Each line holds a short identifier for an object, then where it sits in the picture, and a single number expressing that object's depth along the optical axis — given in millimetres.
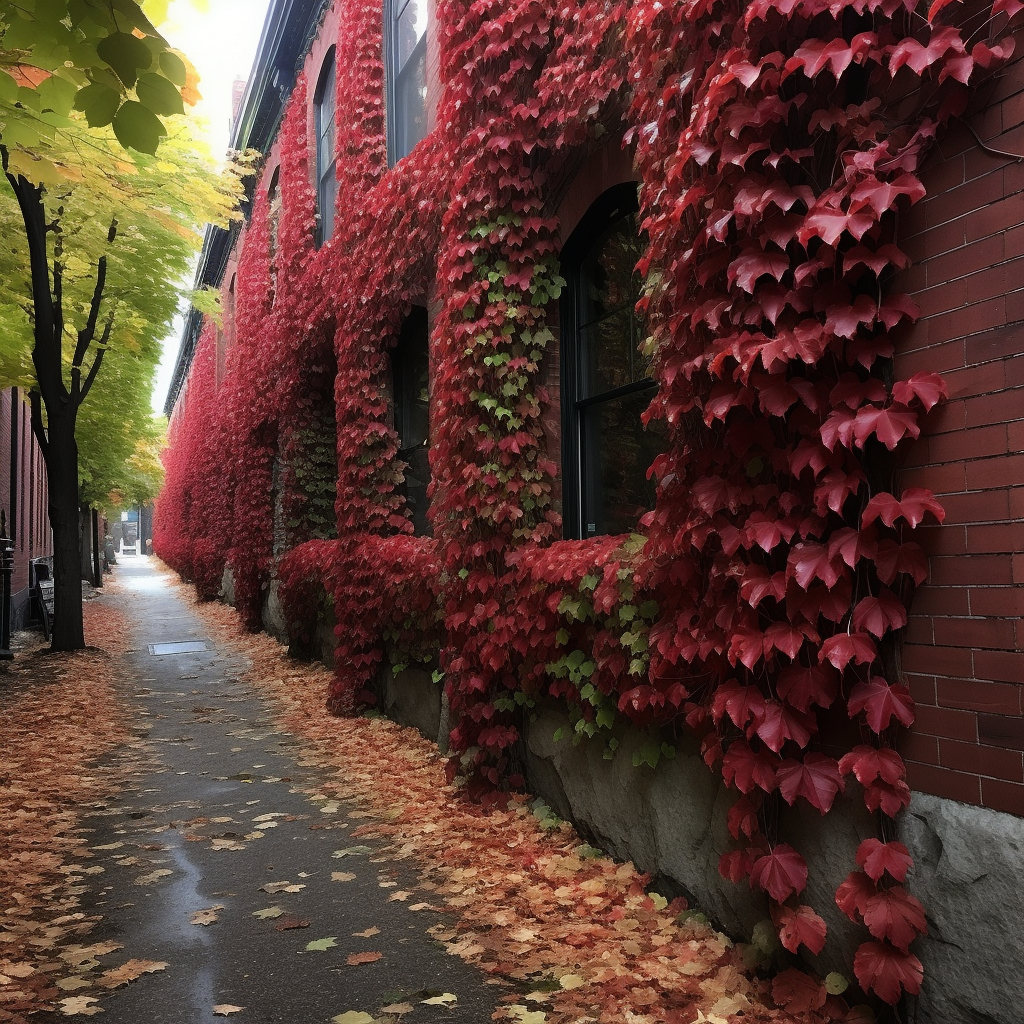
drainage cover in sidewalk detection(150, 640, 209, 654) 13859
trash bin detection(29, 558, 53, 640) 14711
